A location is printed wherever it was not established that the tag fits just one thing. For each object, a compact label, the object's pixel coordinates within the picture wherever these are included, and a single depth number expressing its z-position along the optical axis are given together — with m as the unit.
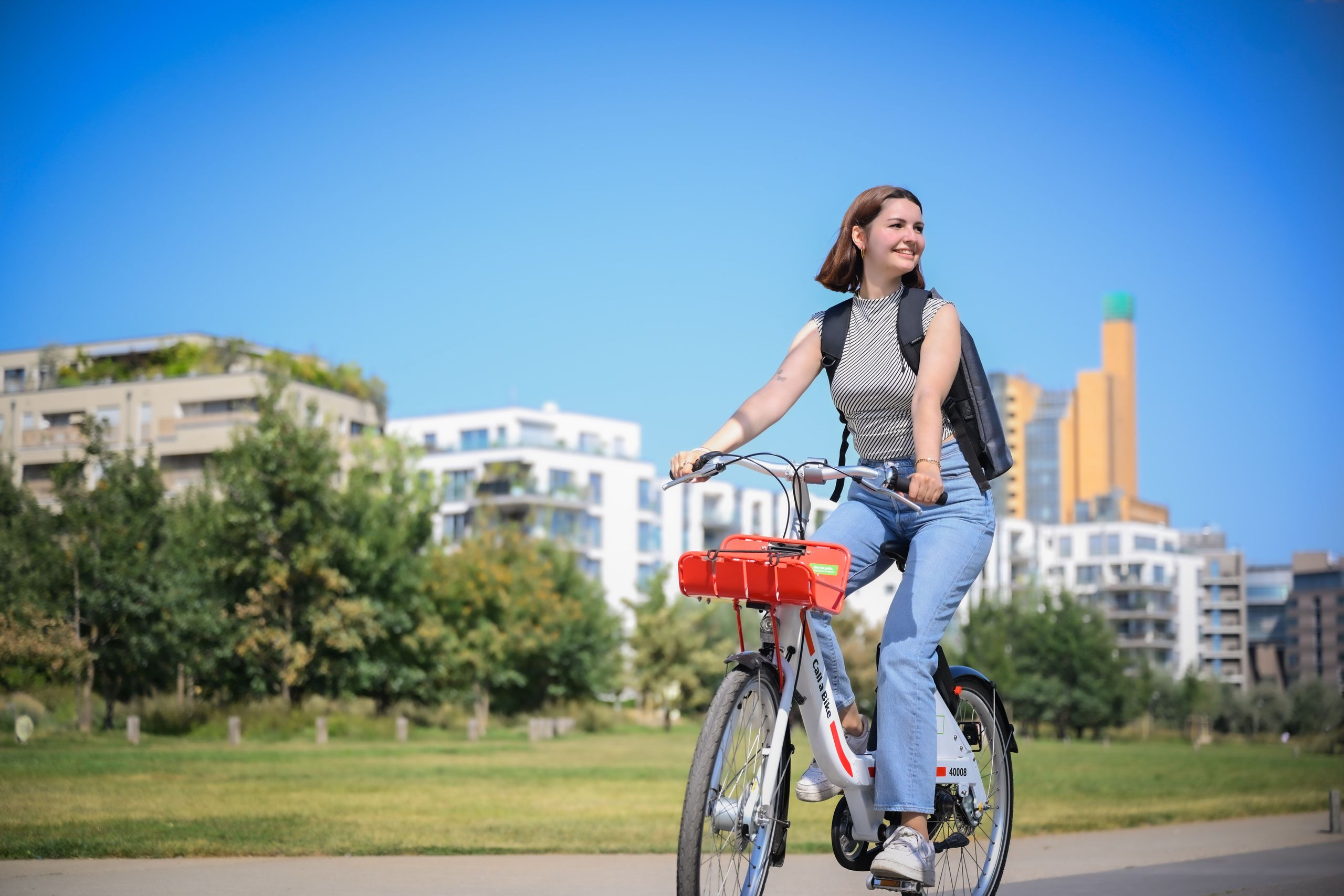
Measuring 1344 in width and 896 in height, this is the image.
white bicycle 4.09
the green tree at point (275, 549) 39.38
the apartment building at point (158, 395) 56.84
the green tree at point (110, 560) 35.00
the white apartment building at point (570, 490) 84.44
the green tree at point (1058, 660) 77.56
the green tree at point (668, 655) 61.69
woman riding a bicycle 4.57
